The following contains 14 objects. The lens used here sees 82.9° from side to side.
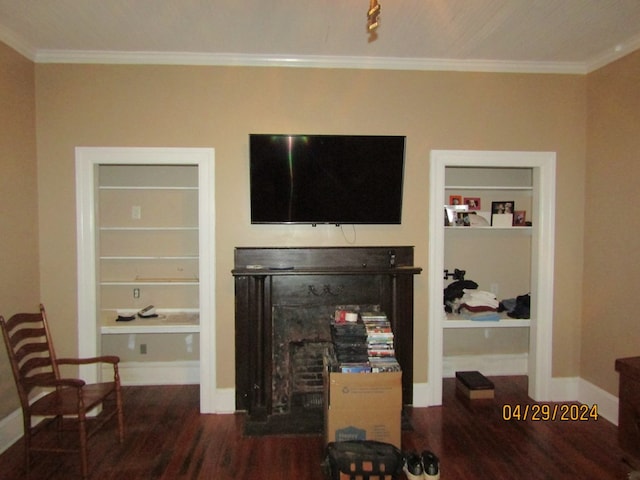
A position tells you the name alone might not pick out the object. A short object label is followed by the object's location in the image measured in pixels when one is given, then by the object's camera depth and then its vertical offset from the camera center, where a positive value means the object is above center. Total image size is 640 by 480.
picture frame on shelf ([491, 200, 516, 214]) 3.46 +0.24
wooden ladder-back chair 2.18 -1.08
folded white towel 3.22 -0.61
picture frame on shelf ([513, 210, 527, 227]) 3.43 +0.13
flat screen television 2.78 +0.42
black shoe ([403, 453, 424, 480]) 2.13 -1.40
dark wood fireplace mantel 2.82 -0.49
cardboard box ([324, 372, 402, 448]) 2.31 -1.12
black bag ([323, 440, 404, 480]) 1.95 -1.27
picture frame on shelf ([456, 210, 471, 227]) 3.34 +0.10
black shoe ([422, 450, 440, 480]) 2.10 -1.37
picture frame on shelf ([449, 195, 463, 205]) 3.51 +0.31
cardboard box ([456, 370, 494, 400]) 3.09 -1.34
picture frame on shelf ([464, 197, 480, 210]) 3.52 +0.29
